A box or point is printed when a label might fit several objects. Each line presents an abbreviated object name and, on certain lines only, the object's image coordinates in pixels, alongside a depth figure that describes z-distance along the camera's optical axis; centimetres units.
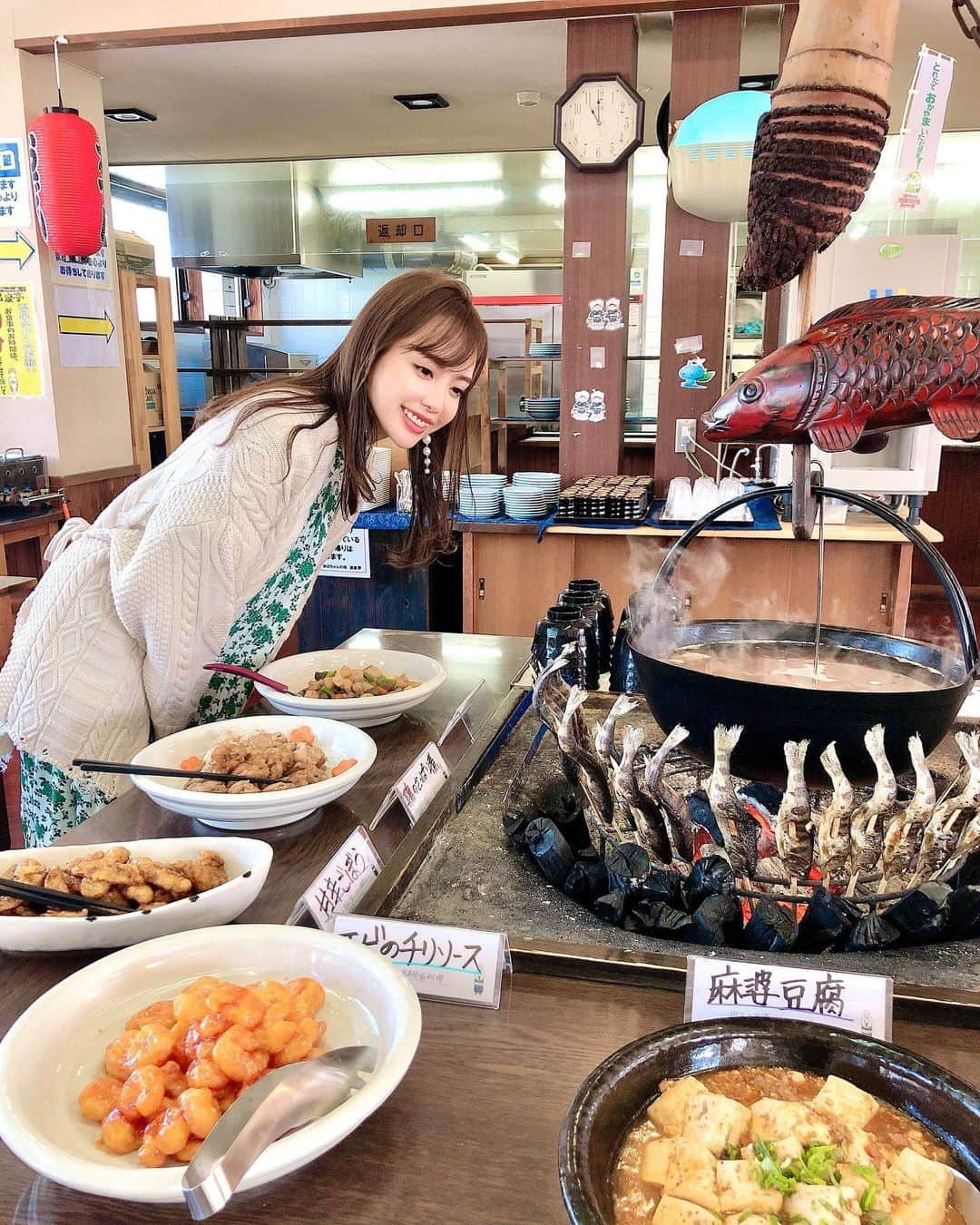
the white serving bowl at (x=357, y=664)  167
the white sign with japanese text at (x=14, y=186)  490
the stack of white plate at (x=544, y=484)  464
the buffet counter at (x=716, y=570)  432
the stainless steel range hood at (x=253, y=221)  812
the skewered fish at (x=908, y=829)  113
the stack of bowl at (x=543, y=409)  672
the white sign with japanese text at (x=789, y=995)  88
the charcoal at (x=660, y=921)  108
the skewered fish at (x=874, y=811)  113
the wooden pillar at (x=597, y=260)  462
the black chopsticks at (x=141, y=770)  129
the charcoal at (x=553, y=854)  117
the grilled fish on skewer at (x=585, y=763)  127
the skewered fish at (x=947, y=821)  114
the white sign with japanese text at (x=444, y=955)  95
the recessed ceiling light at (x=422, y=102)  629
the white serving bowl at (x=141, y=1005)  67
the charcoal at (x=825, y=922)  103
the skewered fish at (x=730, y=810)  113
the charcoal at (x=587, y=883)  114
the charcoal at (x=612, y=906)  110
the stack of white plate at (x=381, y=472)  471
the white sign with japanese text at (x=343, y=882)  105
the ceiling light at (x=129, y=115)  662
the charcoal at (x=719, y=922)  106
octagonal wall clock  461
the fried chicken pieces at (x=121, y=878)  104
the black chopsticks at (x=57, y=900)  101
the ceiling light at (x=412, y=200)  828
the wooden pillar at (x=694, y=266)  456
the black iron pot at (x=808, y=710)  119
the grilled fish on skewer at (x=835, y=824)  110
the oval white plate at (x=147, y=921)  98
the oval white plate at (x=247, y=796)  125
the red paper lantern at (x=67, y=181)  434
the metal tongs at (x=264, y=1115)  64
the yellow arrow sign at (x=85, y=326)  520
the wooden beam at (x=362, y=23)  441
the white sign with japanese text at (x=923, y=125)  129
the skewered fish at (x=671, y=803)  117
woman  161
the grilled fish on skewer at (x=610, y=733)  119
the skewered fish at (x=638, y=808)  117
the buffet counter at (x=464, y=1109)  71
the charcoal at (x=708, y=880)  109
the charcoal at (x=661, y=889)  110
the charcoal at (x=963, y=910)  105
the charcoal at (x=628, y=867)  110
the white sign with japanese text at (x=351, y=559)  473
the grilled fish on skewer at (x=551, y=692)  138
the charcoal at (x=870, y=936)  104
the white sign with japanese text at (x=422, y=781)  135
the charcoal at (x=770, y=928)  104
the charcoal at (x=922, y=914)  104
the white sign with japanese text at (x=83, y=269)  509
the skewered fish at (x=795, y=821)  111
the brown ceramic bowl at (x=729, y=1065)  69
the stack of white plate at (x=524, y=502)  456
